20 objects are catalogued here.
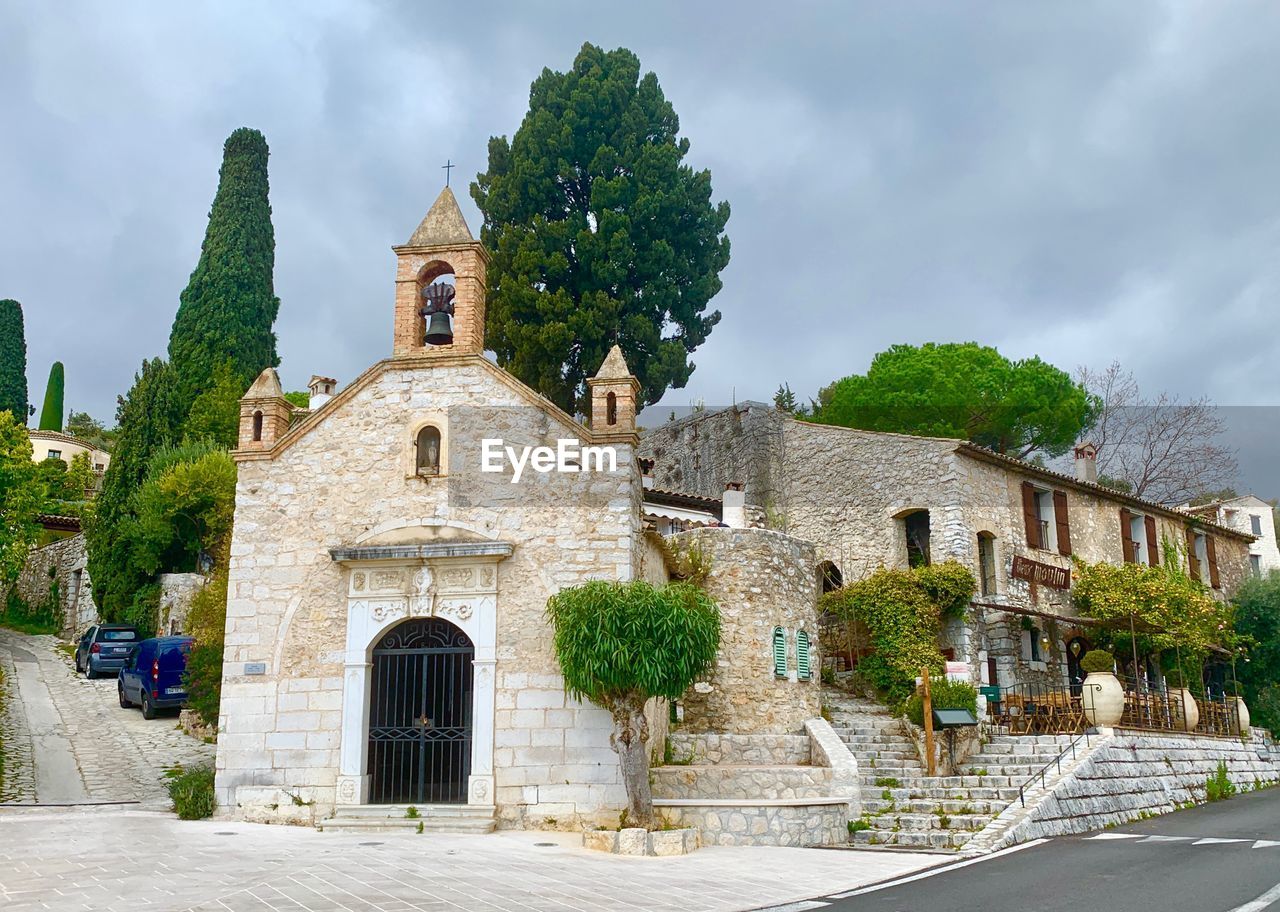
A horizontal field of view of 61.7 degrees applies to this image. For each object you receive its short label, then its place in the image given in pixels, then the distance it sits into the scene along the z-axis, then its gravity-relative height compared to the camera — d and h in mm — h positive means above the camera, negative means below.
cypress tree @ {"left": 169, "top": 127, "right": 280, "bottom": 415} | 32312 +12472
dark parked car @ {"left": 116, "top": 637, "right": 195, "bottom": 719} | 20531 +433
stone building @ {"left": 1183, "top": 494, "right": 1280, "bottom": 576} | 36388 +6099
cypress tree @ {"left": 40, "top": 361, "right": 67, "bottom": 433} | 56906 +15575
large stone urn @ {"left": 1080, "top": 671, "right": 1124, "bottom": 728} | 20062 -262
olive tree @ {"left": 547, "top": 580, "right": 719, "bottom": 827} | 12602 +472
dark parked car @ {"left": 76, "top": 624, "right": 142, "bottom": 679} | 24797 +1135
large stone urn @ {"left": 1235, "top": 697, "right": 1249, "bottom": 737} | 25703 -648
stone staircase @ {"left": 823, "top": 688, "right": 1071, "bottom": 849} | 14242 -1379
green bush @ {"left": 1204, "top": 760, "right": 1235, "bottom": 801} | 20172 -1851
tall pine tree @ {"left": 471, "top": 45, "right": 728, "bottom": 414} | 30453 +13333
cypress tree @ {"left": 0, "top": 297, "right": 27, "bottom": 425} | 47312 +14842
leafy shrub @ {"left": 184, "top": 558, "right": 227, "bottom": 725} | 18203 +582
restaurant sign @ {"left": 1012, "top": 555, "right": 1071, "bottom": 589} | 24391 +2639
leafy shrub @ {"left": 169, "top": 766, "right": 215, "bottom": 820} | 14016 -1273
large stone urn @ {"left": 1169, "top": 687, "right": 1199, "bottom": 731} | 23203 -516
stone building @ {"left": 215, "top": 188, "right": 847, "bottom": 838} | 13859 +1483
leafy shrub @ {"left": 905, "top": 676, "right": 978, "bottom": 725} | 19000 -155
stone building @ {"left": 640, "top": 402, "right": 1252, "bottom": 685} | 23734 +4155
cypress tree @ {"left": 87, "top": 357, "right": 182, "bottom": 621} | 27422 +5588
